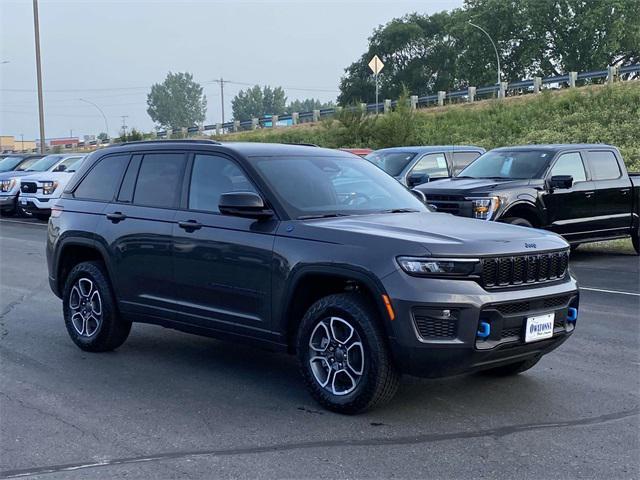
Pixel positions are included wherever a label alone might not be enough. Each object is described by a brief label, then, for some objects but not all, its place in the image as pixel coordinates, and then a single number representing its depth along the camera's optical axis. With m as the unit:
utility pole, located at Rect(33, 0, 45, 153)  35.78
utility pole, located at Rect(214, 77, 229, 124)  102.53
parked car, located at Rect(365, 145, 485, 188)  15.52
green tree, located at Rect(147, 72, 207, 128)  168.62
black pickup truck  11.93
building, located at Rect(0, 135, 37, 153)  115.10
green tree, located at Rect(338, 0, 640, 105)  58.72
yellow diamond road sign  32.00
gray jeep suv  4.93
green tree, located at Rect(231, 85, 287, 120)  165.38
